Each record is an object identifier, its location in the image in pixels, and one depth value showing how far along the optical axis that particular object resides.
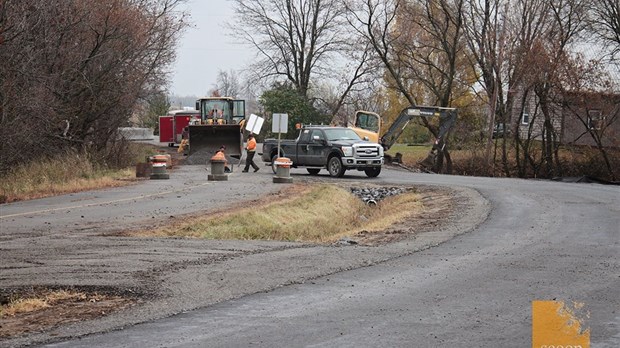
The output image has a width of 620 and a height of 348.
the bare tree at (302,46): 71.00
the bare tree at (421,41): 53.69
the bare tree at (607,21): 48.12
